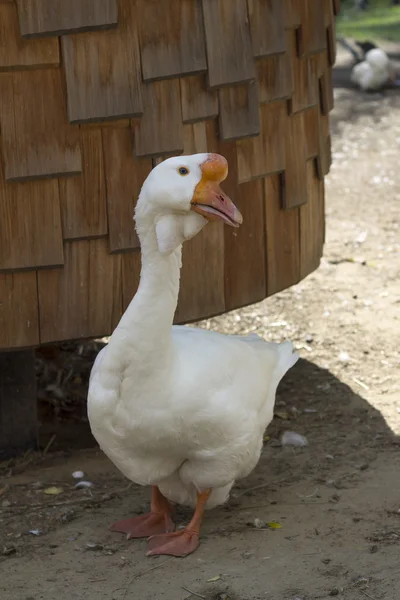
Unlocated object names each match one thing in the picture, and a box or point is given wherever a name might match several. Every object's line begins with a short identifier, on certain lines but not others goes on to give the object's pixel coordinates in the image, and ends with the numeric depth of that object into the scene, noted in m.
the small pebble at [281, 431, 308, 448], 6.37
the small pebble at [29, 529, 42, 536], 5.31
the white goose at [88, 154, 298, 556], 4.37
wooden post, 6.29
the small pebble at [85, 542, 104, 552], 5.09
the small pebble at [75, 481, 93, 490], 5.92
